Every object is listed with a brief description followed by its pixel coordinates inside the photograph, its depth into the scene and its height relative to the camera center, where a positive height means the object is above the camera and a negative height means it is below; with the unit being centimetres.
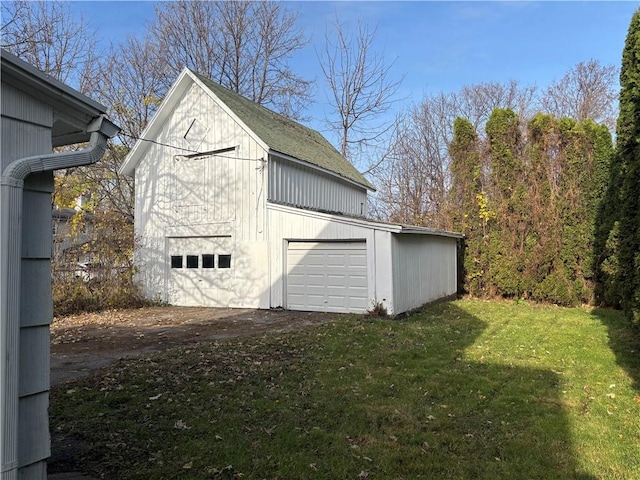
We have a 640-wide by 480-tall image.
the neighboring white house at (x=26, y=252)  248 +1
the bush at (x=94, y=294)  1190 -118
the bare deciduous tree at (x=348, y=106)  2436 +823
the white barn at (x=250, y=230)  1150 +62
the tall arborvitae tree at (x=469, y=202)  1520 +170
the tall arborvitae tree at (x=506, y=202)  1443 +161
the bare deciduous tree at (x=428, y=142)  2308 +600
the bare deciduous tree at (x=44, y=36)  1201 +720
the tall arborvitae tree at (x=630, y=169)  603 +113
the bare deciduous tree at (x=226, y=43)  2286 +1127
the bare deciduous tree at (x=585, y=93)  2323 +867
